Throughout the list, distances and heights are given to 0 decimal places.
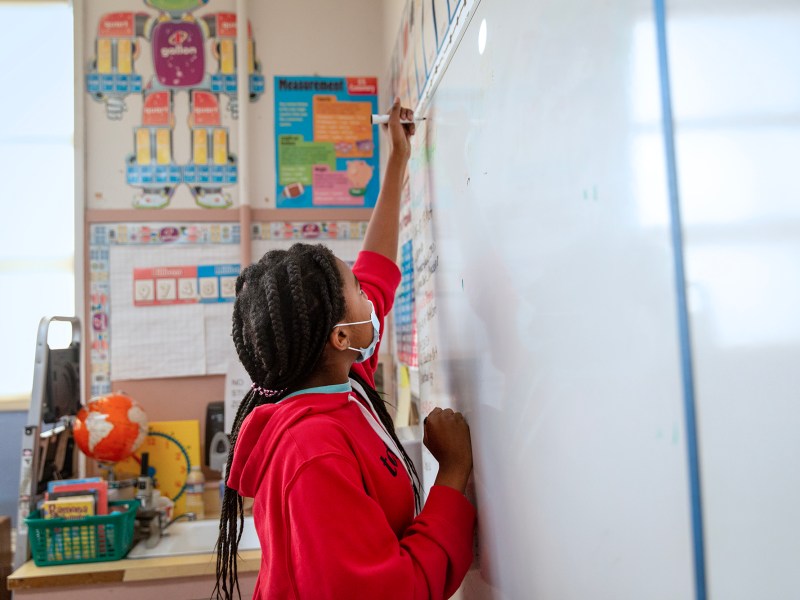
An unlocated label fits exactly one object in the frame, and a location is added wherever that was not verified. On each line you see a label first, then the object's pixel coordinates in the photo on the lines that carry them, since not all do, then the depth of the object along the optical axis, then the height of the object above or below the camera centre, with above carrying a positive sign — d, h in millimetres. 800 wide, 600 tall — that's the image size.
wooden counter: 1713 -617
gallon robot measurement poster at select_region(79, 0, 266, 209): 2434 +895
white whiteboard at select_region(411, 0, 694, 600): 429 +16
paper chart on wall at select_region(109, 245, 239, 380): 2404 +53
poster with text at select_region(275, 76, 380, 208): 2496 +740
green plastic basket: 1770 -524
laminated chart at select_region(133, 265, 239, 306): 2424 +213
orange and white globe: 2004 -258
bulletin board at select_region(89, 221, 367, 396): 2404 +164
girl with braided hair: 672 -150
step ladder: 1843 -228
